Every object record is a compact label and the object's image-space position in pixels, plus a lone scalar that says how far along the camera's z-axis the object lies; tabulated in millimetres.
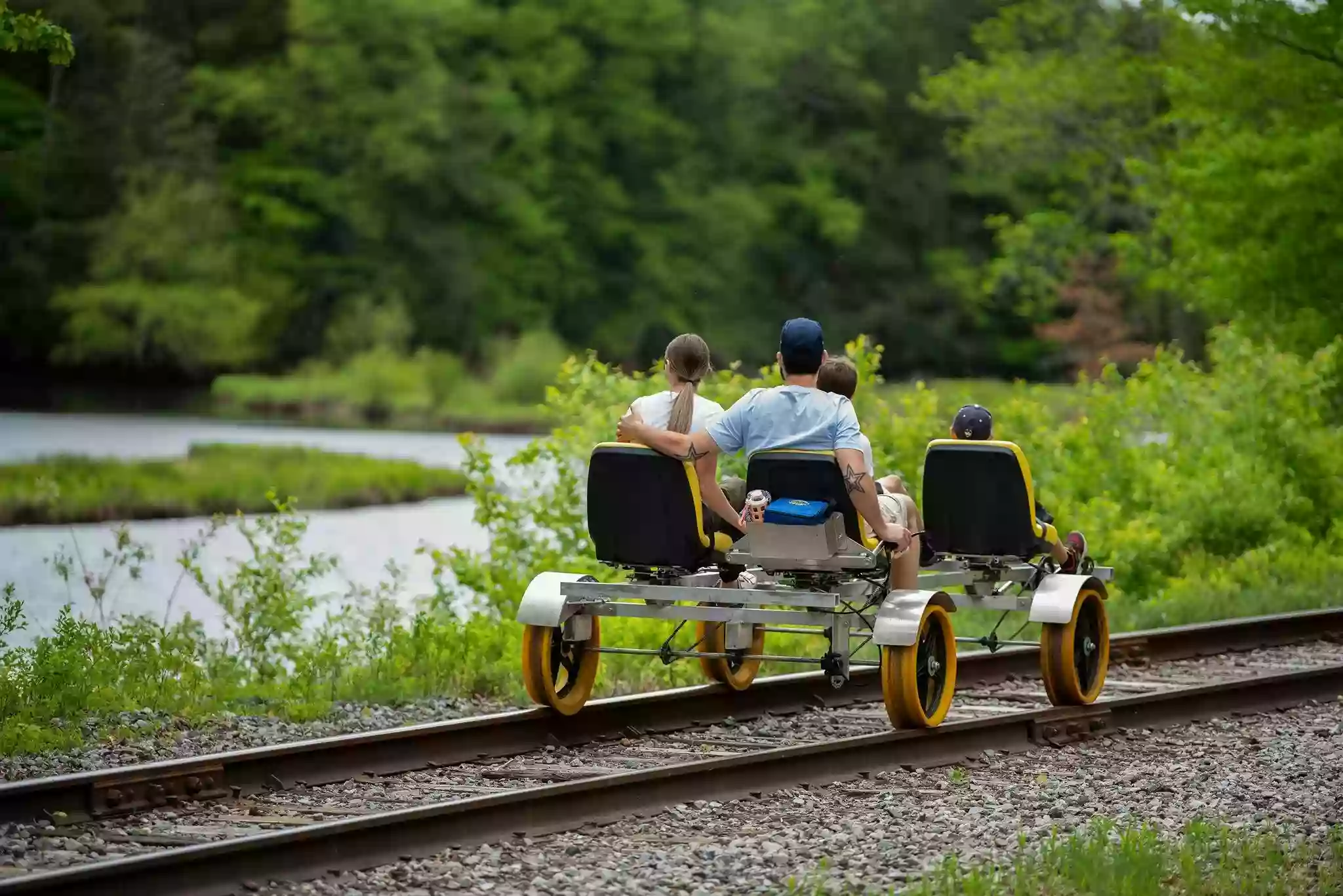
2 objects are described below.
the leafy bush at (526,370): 111125
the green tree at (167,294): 109375
